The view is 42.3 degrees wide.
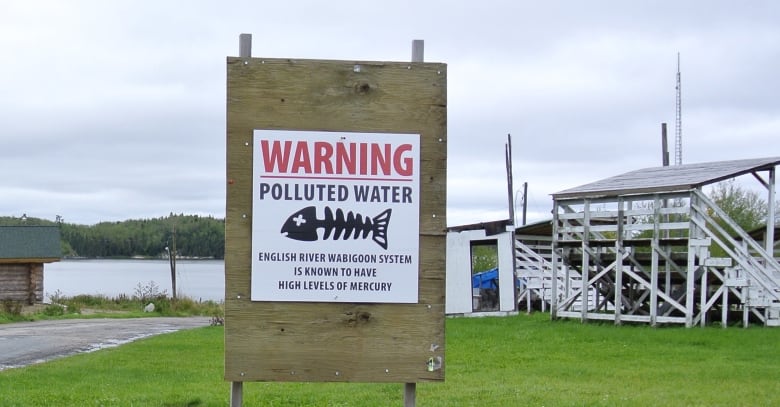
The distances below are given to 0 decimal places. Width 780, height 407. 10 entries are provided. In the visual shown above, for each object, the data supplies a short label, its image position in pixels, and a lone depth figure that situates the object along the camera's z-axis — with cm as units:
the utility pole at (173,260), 4550
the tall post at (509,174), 3188
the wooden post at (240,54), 618
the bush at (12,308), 3354
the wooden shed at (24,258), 3912
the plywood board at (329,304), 605
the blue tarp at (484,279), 3188
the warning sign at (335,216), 603
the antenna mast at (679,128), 4744
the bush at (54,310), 3609
